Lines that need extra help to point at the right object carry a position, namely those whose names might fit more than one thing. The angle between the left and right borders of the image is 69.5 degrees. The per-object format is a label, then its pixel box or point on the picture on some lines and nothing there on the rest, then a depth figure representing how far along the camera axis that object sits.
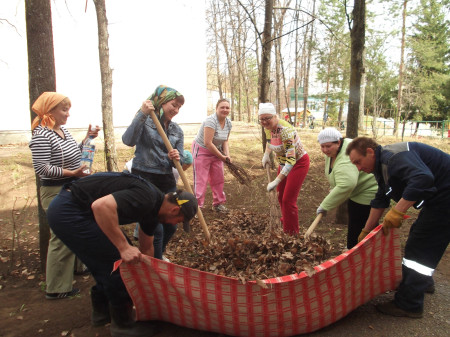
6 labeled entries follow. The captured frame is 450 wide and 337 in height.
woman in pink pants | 4.50
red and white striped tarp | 2.08
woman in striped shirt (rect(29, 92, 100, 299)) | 2.62
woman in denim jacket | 3.03
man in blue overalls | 2.26
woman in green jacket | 3.03
